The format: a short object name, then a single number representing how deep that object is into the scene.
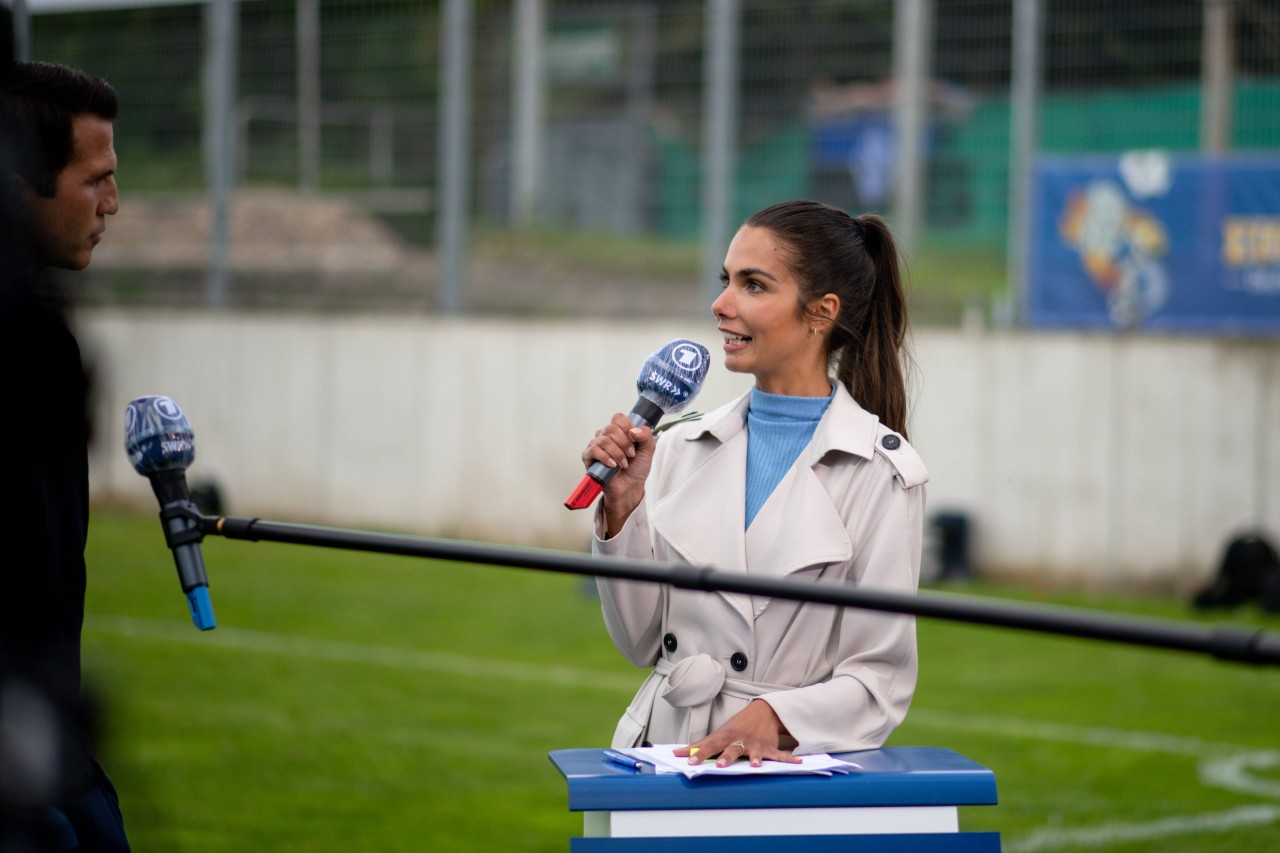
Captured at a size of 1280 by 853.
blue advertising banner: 24.64
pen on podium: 5.84
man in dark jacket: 3.04
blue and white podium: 5.49
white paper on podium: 5.66
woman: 6.37
